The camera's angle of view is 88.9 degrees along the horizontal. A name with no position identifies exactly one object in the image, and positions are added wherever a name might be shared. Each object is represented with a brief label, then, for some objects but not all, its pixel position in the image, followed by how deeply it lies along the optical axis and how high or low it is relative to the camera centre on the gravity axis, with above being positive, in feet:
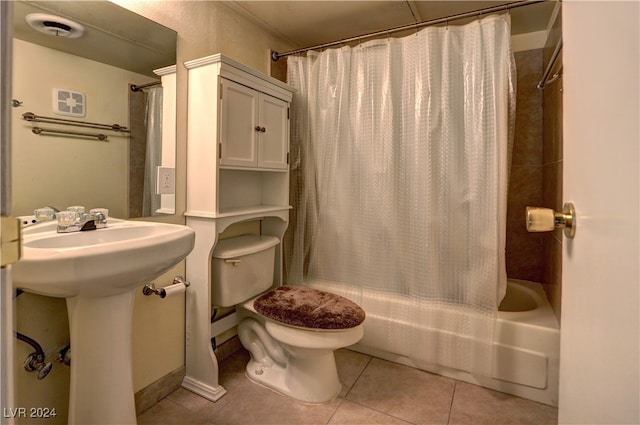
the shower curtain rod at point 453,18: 4.96 +3.16
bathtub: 4.99 -2.25
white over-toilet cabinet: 5.06 +0.88
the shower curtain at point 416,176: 5.12 +0.60
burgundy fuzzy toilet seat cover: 4.76 -1.54
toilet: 4.83 -1.70
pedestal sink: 2.84 -0.98
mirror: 3.60 +1.26
